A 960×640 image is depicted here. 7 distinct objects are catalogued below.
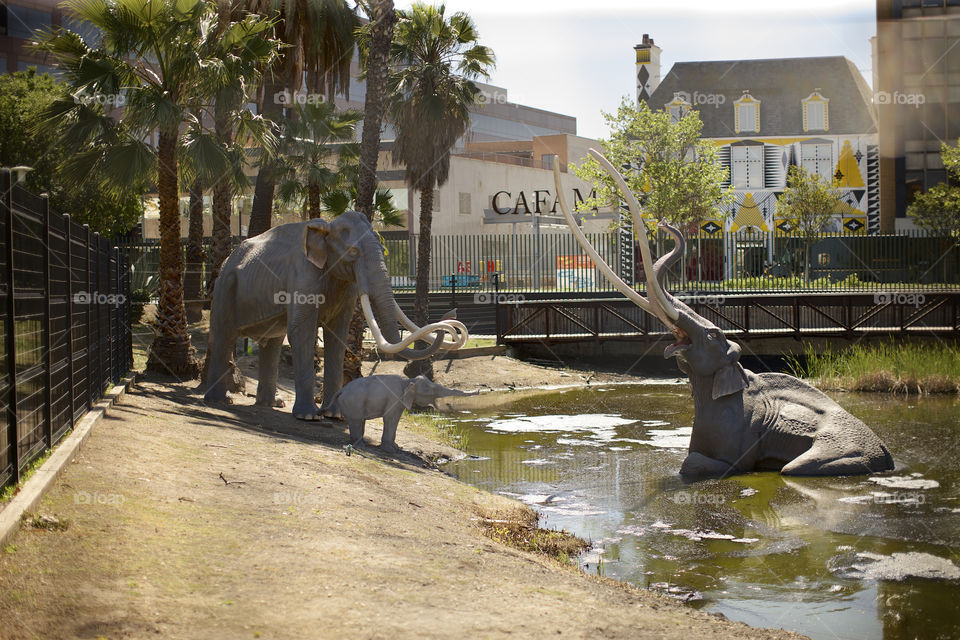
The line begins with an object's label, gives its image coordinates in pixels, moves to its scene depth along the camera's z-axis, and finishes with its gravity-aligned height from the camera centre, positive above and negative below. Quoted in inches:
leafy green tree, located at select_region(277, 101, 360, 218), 880.9 +126.3
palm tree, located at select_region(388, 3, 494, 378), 861.8 +180.0
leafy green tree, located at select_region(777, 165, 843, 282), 1472.7 +130.4
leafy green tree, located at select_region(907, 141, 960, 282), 1320.1 +114.5
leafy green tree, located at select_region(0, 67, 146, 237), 916.0 +134.9
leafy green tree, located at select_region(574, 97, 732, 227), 1385.3 +176.3
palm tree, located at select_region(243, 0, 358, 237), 909.8 +237.2
